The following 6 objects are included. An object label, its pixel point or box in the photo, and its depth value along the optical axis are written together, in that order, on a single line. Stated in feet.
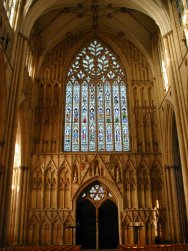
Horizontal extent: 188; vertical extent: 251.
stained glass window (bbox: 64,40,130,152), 61.46
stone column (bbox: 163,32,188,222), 43.34
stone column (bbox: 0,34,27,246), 39.24
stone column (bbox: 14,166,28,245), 51.21
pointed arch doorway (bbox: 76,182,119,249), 55.47
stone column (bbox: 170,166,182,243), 50.97
